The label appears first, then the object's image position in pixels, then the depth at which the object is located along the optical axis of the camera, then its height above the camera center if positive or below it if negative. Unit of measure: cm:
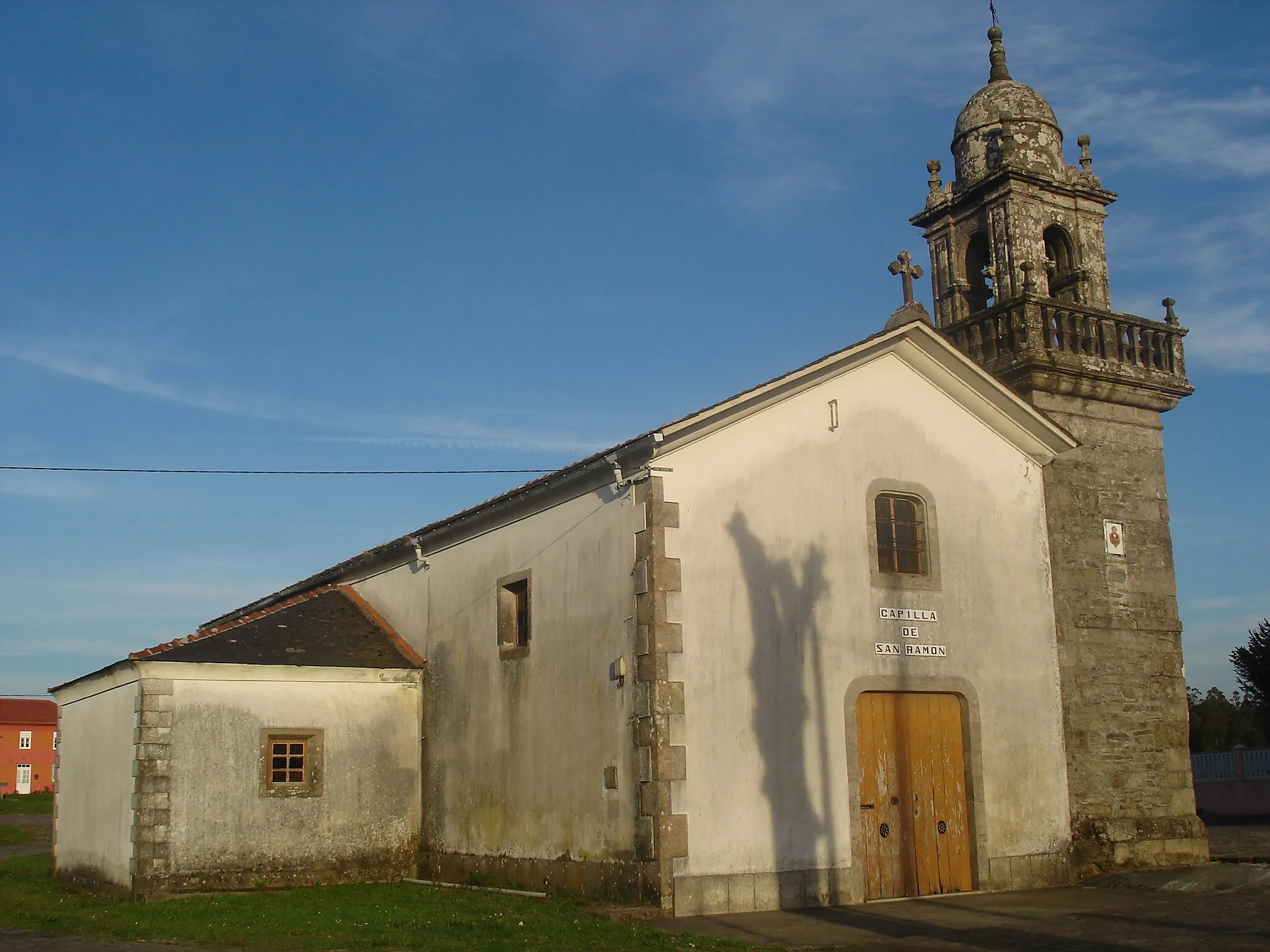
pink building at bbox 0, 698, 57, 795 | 6850 -21
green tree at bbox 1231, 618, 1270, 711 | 4003 +139
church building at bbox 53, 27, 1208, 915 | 1398 +77
